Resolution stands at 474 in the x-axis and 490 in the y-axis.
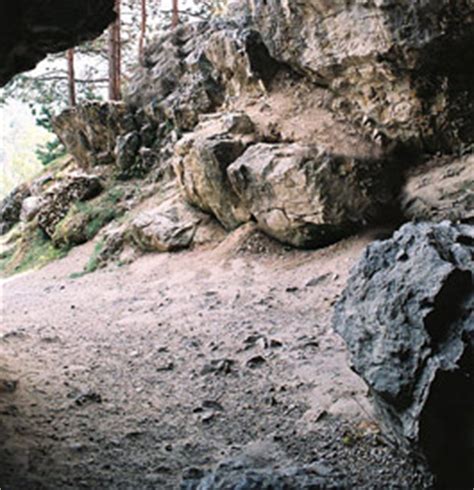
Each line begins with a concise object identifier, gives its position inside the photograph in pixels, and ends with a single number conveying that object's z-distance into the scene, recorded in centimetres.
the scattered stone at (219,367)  673
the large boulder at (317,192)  1049
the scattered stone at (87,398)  602
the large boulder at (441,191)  901
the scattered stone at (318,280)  957
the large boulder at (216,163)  1238
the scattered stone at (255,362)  680
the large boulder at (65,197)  1778
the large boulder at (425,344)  367
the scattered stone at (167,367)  707
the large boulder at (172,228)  1309
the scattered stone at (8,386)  613
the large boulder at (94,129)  1912
